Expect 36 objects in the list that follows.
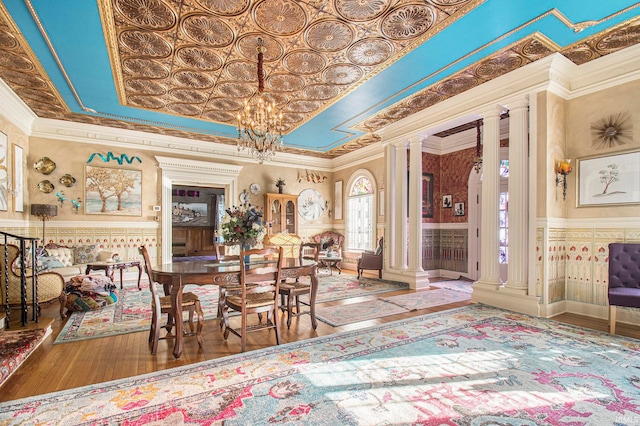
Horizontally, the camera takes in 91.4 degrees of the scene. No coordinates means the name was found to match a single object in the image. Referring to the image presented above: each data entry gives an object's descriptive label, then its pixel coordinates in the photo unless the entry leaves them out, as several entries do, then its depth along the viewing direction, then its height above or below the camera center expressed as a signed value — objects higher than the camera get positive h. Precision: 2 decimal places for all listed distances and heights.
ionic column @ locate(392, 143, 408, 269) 6.65 +0.11
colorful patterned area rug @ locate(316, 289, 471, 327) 4.24 -1.42
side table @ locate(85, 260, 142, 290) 5.68 -0.98
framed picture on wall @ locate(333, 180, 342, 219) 9.84 +0.45
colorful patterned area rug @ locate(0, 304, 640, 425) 2.05 -1.34
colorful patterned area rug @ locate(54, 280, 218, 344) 3.65 -1.43
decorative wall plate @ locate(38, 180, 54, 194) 6.42 +0.55
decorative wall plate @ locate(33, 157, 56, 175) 6.39 +0.98
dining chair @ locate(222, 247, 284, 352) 3.12 -0.92
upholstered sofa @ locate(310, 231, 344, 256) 9.24 -0.76
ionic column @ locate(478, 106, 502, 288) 4.89 +0.23
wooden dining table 3.01 -0.63
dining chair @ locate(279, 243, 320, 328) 3.89 -0.99
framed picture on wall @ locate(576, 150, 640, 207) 3.93 +0.47
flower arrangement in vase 3.62 -0.16
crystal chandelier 4.04 +1.23
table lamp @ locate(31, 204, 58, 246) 5.94 +0.04
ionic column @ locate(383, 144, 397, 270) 6.90 +0.14
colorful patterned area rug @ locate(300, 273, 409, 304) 5.55 -1.46
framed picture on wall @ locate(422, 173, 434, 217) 7.97 +0.50
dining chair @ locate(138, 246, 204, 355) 3.09 -0.98
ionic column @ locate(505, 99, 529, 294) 4.49 +0.24
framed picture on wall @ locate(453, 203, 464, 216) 7.57 +0.13
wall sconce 4.28 +0.59
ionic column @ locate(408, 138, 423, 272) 6.38 +0.19
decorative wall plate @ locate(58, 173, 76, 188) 6.60 +0.70
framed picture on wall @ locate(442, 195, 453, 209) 7.92 +0.34
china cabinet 8.82 +0.05
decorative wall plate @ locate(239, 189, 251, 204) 8.55 +0.46
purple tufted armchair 3.67 -0.66
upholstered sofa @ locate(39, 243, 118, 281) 5.54 -0.87
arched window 8.91 +0.03
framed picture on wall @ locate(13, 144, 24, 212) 5.69 +0.66
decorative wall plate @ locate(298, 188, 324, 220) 9.56 +0.31
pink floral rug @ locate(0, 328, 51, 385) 2.57 -1.27
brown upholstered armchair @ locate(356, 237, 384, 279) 7.21 -1.08
